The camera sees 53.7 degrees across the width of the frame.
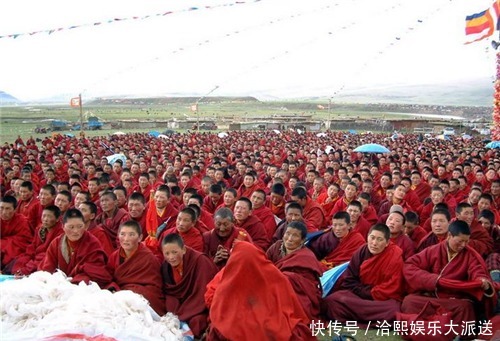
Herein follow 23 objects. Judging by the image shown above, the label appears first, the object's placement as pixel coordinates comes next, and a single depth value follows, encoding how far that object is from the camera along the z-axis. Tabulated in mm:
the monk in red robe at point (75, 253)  4623
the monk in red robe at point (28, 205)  6887
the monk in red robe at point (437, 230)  5535
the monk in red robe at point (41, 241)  5590
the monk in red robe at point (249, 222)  6133
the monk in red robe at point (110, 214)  6516
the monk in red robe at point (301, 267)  4457
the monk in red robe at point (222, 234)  5371
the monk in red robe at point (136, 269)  4469
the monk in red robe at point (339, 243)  5656
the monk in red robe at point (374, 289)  4727
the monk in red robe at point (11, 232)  6062
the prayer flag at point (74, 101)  30136
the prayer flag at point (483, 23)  16094
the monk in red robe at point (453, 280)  4406
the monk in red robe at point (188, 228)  5465
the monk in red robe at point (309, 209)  7141
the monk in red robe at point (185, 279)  4410
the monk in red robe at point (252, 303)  3707
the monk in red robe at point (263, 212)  6793
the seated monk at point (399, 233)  5539
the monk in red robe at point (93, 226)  5590
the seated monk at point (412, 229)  6188
